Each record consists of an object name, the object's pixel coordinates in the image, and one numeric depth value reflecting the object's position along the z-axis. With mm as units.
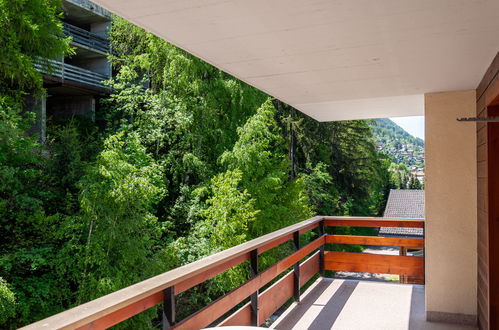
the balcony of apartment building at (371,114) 1908
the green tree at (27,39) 11406
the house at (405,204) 17500
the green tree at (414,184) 36062
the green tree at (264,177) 13867
